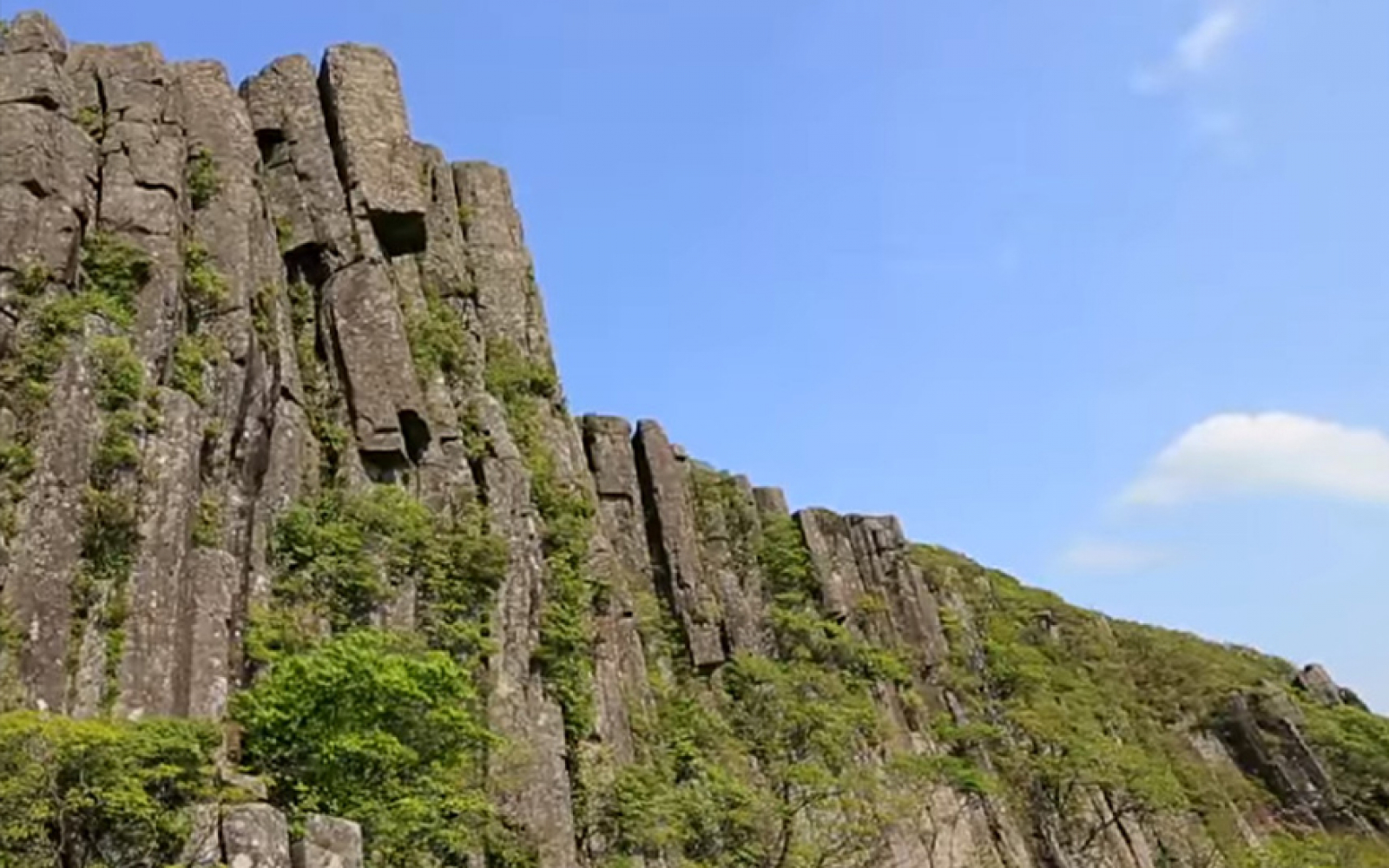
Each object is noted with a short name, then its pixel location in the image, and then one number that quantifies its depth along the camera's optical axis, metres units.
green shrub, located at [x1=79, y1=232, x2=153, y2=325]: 25.38
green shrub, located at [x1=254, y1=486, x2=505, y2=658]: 25.89
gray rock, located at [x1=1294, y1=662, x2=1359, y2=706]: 75.94
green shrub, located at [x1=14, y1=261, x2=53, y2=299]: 24.14
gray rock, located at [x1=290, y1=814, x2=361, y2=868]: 15.52
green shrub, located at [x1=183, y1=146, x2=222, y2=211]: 30.15
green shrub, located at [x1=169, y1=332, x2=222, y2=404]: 25.47
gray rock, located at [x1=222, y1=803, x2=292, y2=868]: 15.02
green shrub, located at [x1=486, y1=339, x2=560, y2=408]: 38.06
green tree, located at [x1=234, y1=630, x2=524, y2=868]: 20.47
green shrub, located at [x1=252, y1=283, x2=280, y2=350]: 29.00
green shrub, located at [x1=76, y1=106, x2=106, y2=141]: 29.39
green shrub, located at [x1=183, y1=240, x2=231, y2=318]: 27.42
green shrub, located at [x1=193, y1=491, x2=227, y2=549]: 23.95
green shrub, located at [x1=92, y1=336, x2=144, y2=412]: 23.41
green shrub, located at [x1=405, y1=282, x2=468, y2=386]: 34.56
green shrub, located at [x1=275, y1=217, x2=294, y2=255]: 33.28
